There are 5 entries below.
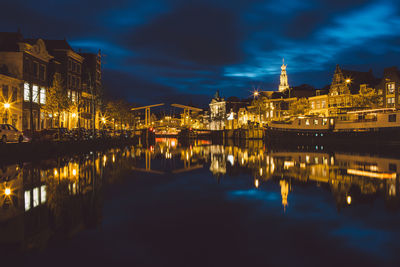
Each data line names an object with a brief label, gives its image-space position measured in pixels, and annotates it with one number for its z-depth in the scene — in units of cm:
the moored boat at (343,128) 4569
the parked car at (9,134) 2517
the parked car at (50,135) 3049
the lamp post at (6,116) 3874
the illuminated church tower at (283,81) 14488
